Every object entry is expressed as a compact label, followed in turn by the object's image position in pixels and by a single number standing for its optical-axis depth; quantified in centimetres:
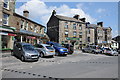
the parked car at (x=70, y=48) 1408
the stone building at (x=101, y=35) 3218
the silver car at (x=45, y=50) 985
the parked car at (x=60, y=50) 1144
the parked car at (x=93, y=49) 1709
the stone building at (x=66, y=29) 2492
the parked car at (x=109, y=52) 1567
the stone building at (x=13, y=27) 1174
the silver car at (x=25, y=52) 787
